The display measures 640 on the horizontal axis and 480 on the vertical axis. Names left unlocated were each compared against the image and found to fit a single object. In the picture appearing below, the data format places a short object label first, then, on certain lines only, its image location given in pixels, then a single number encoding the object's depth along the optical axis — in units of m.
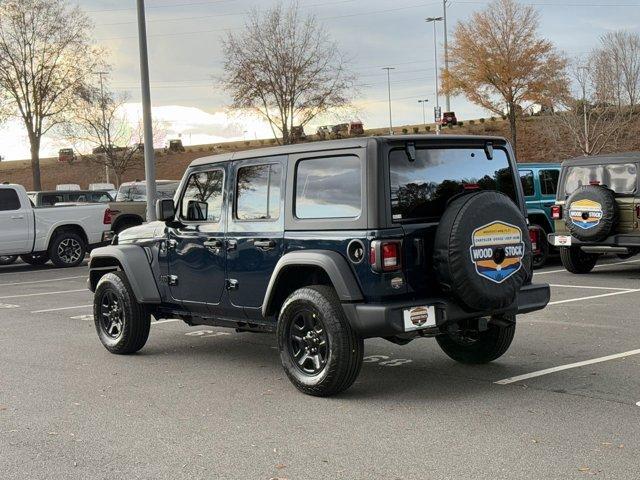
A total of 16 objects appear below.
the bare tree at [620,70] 49.97
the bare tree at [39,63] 40.69
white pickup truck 18.70
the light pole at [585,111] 47.57
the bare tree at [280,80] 38.00
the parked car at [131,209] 22.72
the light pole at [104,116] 43.09
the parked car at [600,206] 13.06
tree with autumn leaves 48.19
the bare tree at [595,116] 48.81
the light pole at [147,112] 18.64
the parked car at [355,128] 50.88
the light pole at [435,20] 55.64
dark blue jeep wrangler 5.97
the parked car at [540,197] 15.94
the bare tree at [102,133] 43.41
